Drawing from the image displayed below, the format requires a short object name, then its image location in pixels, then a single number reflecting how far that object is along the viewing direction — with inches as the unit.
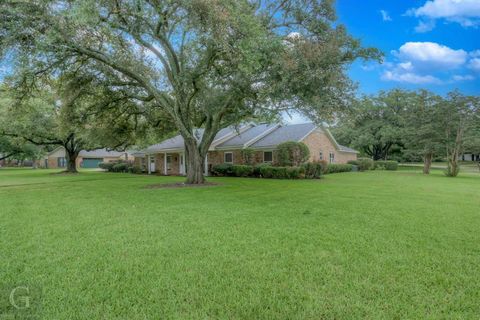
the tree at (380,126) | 1539.1
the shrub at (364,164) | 1170.0
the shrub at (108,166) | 1298.7
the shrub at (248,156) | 877.2
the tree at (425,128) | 916.0
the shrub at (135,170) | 1104.8
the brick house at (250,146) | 895.1
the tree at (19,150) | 1455.5
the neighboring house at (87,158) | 1990.7
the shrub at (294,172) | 705.0
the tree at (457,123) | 837.2
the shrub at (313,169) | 722.2
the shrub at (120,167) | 1210.0
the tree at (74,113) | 514.9
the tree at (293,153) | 761.6
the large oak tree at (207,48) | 323.9
